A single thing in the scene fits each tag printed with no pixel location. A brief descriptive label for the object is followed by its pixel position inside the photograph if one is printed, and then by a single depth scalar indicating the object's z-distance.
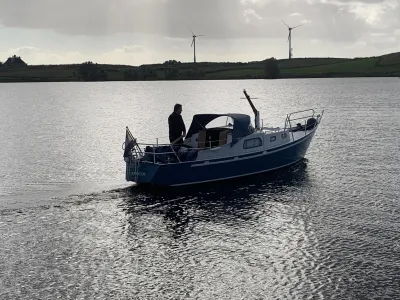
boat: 30.39
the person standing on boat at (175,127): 31.27
